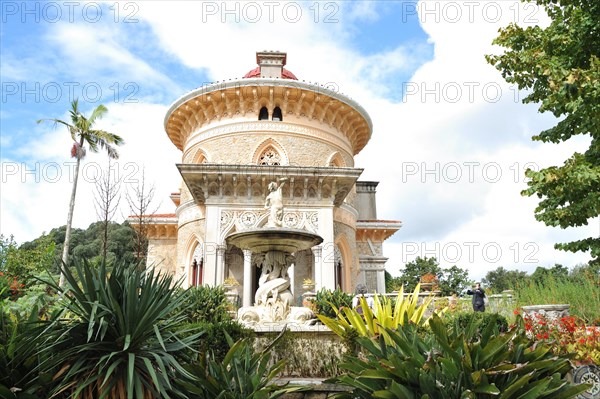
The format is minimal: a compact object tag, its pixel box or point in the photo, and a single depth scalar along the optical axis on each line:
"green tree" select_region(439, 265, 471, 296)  44.28
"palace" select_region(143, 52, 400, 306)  17.23
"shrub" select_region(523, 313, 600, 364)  5.77
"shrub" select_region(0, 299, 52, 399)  3.89
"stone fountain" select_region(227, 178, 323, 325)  8.44
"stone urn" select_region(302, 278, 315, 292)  15.10
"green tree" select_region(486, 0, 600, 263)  8.05
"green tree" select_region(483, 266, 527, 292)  56.65
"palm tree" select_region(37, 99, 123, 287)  21.03
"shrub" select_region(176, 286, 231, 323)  9.80
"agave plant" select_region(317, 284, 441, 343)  5.93
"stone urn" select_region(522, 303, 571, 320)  9.68
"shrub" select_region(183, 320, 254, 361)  5.91
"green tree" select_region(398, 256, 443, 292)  44.53
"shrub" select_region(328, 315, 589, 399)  3.53
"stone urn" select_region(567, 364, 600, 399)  5.48
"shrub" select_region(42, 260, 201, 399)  3.87
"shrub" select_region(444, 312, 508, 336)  9.30
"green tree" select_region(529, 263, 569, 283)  47.38
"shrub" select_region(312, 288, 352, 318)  11.63
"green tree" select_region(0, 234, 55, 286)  14.84
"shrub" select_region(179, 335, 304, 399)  4.05
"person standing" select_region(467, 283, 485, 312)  13.02
